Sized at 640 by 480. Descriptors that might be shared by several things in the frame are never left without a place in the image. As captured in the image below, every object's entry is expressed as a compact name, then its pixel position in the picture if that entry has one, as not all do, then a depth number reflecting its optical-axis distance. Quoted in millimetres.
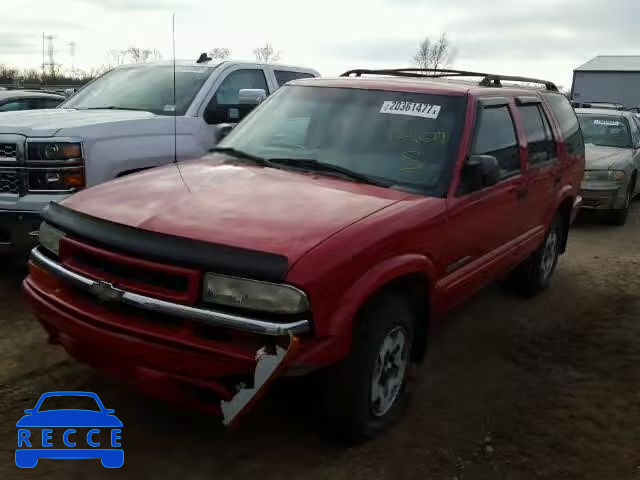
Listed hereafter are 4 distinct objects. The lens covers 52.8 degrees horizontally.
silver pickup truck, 4820
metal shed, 55062
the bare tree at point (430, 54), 40406
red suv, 2674
